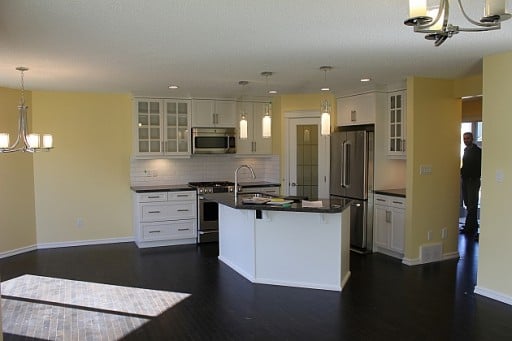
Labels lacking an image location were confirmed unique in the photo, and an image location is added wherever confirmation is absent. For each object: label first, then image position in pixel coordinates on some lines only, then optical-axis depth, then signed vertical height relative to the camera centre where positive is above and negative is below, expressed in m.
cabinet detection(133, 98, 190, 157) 6.63 +0.41
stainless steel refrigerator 5.92 -0.36
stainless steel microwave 6.86 +0.21
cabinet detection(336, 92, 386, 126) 5.95 +0.63
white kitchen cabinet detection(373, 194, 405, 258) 5.62 -0.98
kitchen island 4.46 -0.97
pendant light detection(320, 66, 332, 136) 4.40 +0.32
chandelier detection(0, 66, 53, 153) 4.09 +0.14
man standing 7.01 -0.45
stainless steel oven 6.64 -0.95
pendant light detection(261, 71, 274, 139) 4.83 +0.30
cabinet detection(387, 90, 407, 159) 5.70 +0.38
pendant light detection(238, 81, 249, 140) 4.96 +0.28
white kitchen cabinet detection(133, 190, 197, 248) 6.38 -0.97
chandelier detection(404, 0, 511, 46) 1.98 +0.63
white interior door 6.86 -0.11
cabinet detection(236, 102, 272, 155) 7.15 +0.31
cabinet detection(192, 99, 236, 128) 6.88 +0.65
